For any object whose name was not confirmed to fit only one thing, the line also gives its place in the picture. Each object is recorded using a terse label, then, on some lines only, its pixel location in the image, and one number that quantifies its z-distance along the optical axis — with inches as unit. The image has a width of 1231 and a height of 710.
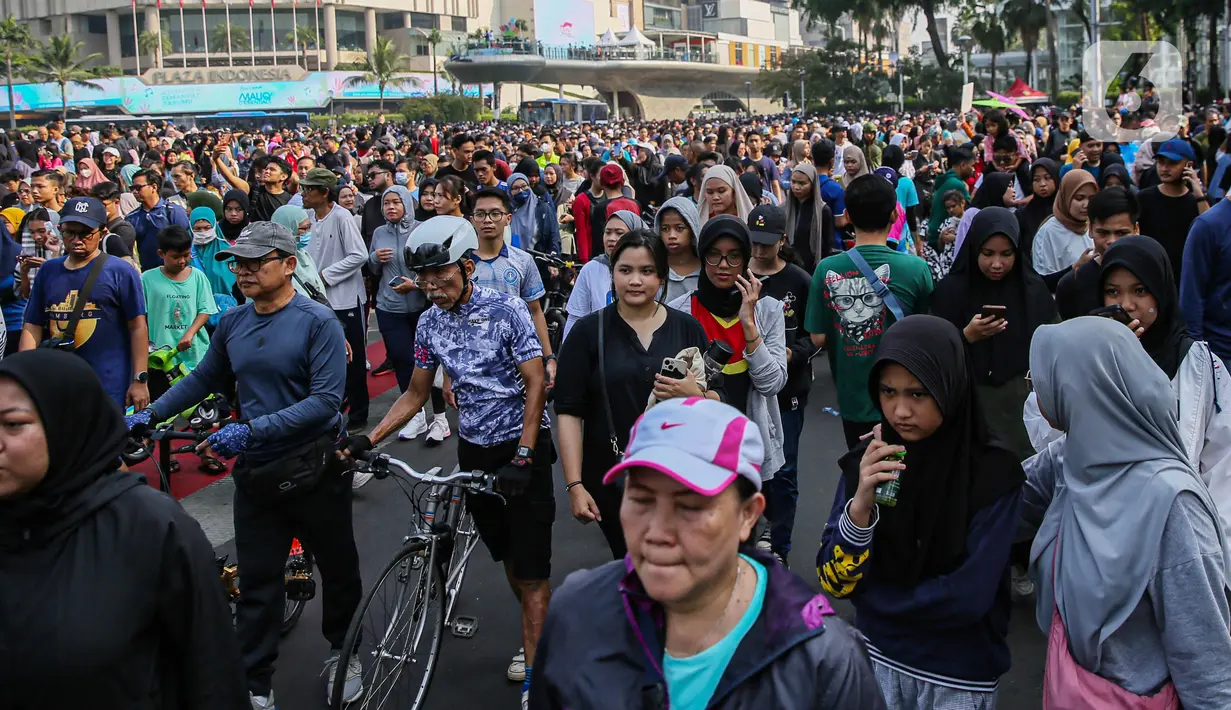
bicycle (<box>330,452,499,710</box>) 165.5
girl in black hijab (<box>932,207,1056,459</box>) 184.1
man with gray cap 164.2
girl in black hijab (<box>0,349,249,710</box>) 94.3
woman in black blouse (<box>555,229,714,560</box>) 163.0
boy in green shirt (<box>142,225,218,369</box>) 283.6
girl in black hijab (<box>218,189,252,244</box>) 358.0
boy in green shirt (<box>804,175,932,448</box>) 199.6
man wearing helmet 171.9
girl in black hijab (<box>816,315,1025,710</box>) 110.7
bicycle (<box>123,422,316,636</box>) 185.6
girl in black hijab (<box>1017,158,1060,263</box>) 316.2
